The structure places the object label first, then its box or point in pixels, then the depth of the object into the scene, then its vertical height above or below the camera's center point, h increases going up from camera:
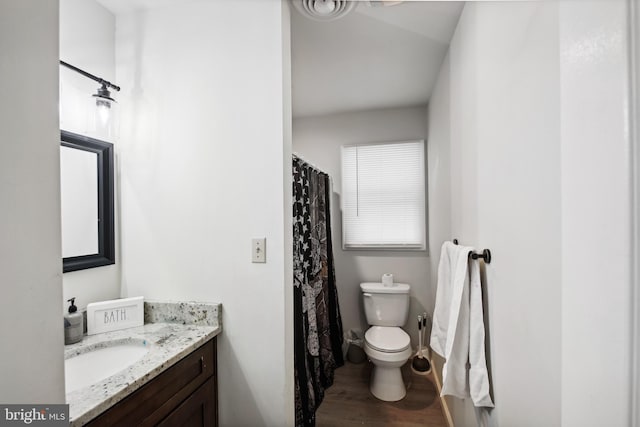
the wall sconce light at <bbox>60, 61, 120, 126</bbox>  1.27 +0.53
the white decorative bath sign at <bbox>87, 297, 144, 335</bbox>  1.23 -0.46
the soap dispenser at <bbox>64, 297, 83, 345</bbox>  1.12 -0.45
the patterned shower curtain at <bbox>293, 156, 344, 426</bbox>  1.79 -0.64
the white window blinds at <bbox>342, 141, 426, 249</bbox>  2.83 +0.16
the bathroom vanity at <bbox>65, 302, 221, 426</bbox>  0.81 -0.55
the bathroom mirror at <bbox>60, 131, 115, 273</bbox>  1.23 +0.05
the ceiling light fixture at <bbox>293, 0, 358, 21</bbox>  1.33 +0.99
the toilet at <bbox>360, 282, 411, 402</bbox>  2.15 -1.06
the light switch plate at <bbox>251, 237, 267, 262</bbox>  1.27 -0.17
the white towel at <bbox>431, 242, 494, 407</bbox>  1.16 -0.56
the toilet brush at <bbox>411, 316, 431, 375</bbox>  2.57 -1.41
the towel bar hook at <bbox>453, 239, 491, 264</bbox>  1.18 -0.19
